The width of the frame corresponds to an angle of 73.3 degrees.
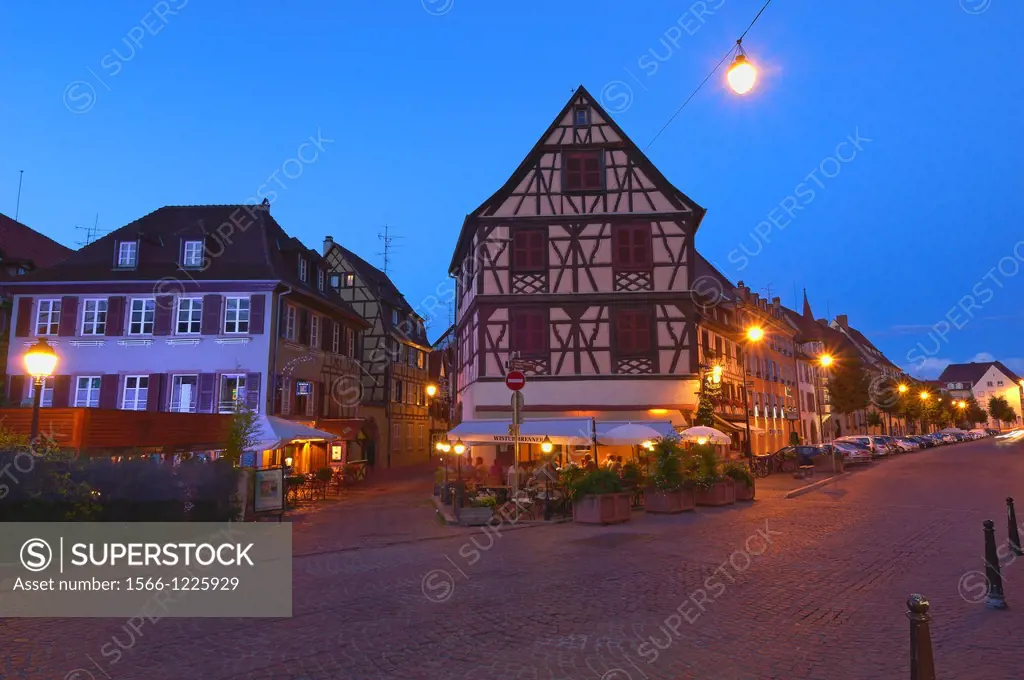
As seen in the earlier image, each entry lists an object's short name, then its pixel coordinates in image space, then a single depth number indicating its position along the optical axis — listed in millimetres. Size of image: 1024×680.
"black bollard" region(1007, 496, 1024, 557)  9711
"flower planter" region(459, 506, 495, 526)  15344
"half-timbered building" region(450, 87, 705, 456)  26750
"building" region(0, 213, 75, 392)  26969
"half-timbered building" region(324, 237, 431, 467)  40062
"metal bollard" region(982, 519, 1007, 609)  7664
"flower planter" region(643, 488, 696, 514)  16969
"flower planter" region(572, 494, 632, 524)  15203
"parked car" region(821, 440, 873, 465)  39062
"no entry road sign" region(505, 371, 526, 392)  13719
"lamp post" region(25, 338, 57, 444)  11750
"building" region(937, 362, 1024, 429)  146875
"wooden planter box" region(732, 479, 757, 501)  19844
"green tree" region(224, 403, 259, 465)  15438
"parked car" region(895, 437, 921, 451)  54291
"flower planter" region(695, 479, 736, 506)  18453
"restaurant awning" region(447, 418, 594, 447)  18594
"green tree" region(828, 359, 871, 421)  54906
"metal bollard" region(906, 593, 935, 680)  4254
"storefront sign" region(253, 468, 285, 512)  15391
